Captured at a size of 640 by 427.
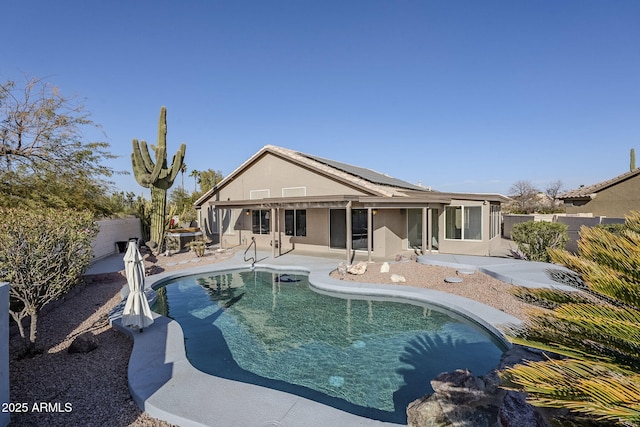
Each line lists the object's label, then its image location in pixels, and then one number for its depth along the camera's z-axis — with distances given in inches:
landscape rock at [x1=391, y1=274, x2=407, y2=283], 425.4
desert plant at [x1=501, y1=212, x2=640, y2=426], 67.6
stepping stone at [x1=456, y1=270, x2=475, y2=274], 445.1
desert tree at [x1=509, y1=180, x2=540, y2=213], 1705.3
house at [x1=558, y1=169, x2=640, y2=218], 823.1
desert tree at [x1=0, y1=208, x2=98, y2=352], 217.0
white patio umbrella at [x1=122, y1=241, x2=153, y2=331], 259.3
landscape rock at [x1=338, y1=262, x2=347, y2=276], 472.9
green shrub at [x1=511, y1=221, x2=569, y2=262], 488.1
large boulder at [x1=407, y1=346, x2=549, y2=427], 135.5
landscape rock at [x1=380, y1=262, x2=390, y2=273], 466.3
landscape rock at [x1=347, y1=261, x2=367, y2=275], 469.4
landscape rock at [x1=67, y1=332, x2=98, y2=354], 237.9
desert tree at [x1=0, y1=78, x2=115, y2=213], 445.7
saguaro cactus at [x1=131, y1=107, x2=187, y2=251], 652.1
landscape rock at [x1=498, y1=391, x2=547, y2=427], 130.3
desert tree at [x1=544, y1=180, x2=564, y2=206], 1960.0
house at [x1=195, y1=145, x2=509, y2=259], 571.2
